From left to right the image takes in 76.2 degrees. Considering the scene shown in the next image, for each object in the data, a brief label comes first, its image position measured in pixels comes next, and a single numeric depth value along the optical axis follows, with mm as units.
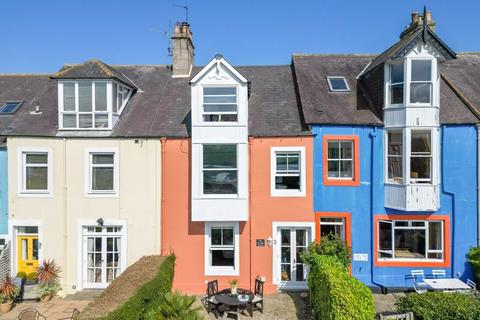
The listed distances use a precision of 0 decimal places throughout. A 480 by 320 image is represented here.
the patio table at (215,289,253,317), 10852
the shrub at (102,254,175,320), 8414
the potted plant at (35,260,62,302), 13031
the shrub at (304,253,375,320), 8578
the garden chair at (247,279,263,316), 11250
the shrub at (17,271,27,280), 13373
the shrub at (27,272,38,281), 13398
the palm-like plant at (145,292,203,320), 9273
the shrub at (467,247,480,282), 12566
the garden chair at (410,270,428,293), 12922
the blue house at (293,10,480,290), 12875
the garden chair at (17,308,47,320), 10570
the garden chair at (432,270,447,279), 12977
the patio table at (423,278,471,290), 11469
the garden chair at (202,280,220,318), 11344
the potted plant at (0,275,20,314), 12148
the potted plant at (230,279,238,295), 11547
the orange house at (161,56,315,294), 13320
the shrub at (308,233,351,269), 12070
